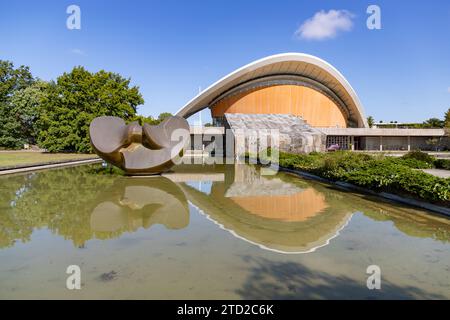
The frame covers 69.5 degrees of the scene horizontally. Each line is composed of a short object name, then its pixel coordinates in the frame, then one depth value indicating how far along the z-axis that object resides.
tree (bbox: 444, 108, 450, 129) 34.81
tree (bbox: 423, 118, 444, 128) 47.50
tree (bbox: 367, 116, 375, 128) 60.03
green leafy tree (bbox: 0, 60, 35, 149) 35.50
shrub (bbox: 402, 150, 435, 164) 17.77
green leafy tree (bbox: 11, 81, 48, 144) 37.12
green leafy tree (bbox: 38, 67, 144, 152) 29.47
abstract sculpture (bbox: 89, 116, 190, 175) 13.84
